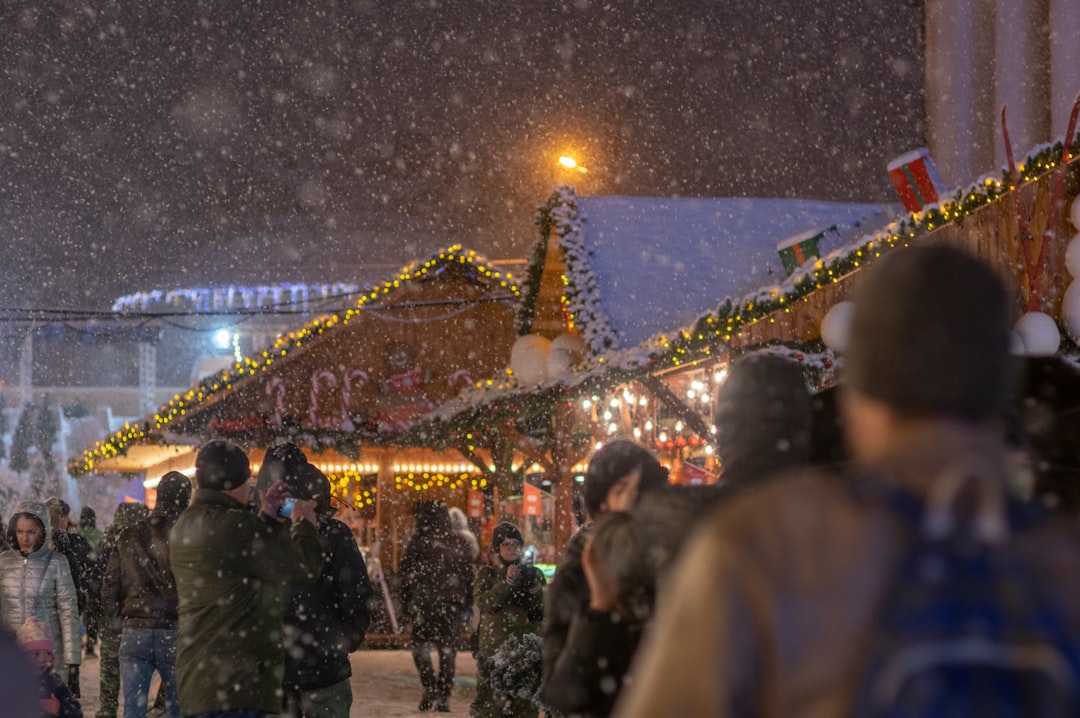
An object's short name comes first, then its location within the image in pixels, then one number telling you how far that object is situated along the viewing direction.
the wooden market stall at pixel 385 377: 26.78
